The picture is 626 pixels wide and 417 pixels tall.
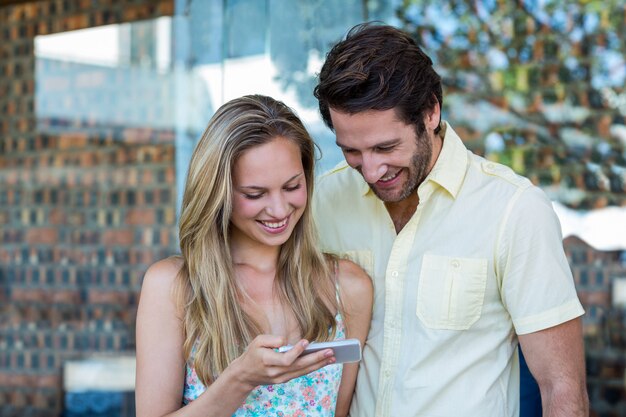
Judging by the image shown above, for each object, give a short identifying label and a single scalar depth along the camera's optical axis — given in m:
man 2.31
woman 2.33
